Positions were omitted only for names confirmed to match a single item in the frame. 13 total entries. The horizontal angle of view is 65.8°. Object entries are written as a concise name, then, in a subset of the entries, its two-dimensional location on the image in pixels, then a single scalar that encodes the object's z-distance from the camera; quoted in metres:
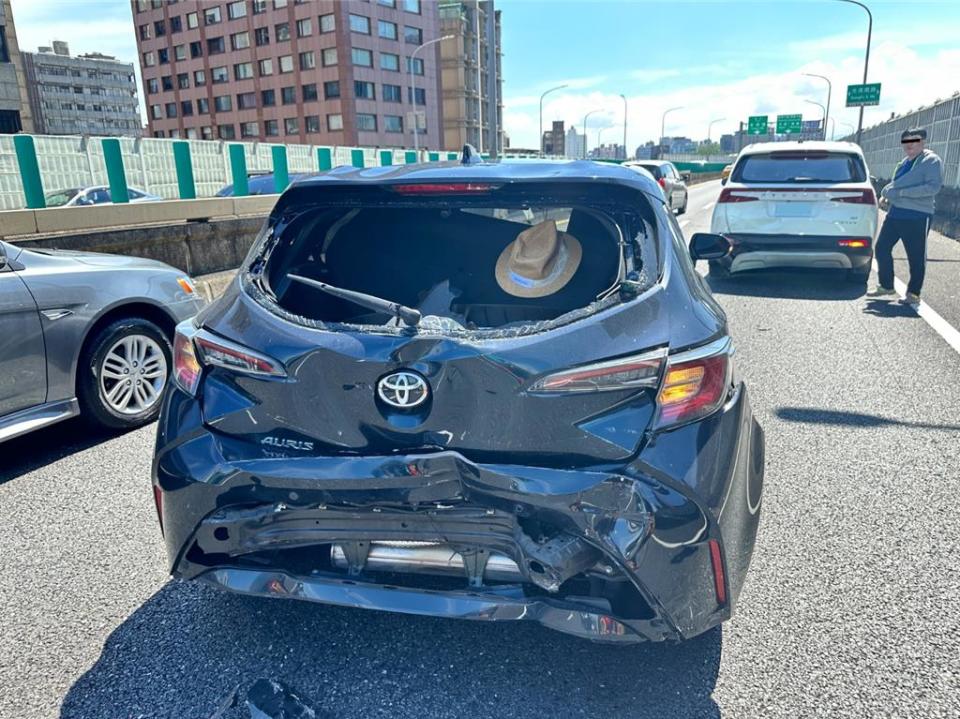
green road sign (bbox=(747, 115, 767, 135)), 79.81
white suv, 9.02
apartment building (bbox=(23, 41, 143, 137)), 108.31
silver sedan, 3.99
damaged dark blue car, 2.00
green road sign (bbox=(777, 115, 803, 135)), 80.12
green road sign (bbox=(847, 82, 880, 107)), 40.66
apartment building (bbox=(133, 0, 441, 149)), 67.19
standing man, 8.09
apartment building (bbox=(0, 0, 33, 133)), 38.69
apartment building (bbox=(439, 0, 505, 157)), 77.62
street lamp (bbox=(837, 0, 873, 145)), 36.78
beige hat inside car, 2.85
